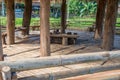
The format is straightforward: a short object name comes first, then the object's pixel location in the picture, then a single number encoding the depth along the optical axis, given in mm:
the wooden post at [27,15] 12133
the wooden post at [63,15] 12969
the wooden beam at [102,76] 3407
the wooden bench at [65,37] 9778
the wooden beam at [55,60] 3027
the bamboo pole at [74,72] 3208
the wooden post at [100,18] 11514
